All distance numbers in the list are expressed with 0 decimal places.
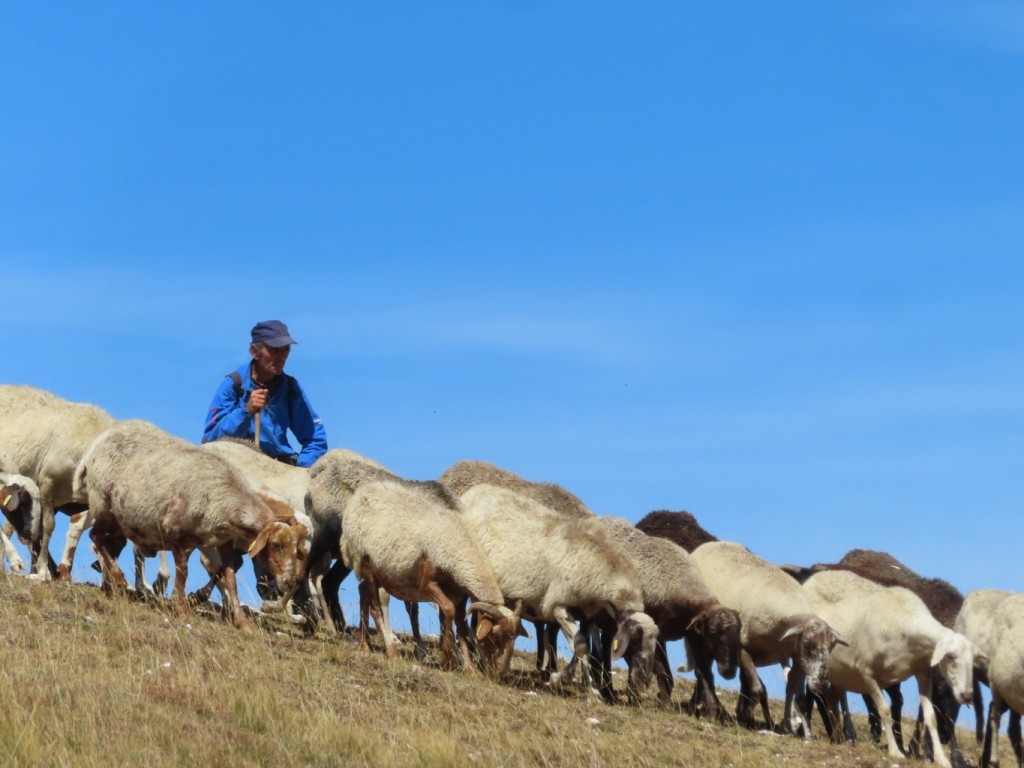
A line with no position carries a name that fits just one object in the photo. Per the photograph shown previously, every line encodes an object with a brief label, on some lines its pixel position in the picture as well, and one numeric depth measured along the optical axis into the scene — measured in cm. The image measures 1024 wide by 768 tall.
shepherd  1891
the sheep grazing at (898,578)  1931
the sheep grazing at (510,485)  1831
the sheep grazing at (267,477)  1752
